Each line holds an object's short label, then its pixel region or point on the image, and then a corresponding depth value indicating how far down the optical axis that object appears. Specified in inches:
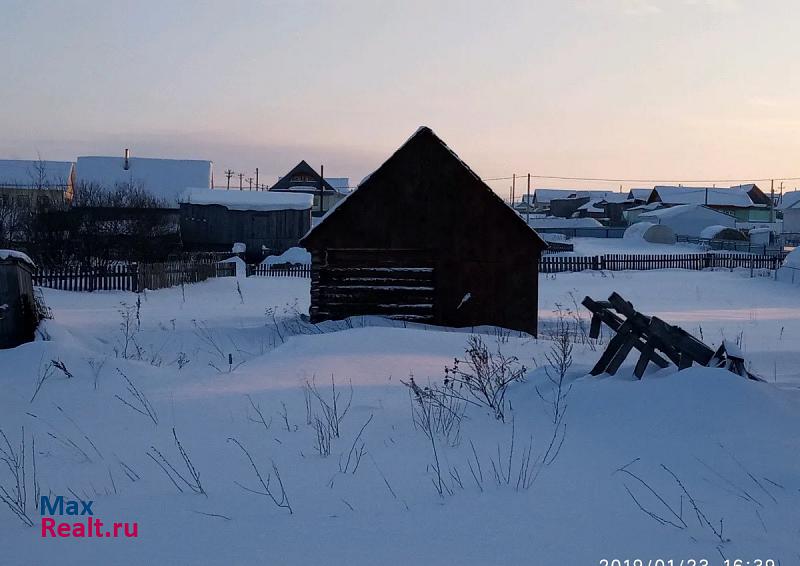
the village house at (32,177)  2033.7
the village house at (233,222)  1780.3
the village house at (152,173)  2164.1
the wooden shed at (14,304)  458.3
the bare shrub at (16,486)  181.2
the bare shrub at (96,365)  337.9
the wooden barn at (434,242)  614.5
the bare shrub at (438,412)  238.8
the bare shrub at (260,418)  255.1
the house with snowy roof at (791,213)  2512.9
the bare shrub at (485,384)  269.3
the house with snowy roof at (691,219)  2795.3
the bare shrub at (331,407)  244.7
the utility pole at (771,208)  3687.7
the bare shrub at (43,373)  331.3
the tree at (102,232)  1181.7
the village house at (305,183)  2947.8
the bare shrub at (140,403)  275.5
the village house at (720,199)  3661.2
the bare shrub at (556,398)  221.5
